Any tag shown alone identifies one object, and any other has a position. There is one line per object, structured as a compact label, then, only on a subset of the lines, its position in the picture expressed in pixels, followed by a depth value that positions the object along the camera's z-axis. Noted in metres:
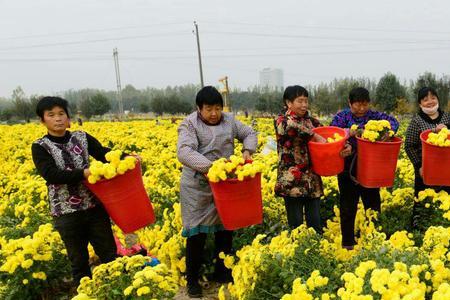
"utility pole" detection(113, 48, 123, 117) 40.41
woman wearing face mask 3.50
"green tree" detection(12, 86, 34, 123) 44.00
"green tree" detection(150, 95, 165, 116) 50.97
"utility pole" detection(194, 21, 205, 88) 29.64
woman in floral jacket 3.19
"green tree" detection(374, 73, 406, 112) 37.09
